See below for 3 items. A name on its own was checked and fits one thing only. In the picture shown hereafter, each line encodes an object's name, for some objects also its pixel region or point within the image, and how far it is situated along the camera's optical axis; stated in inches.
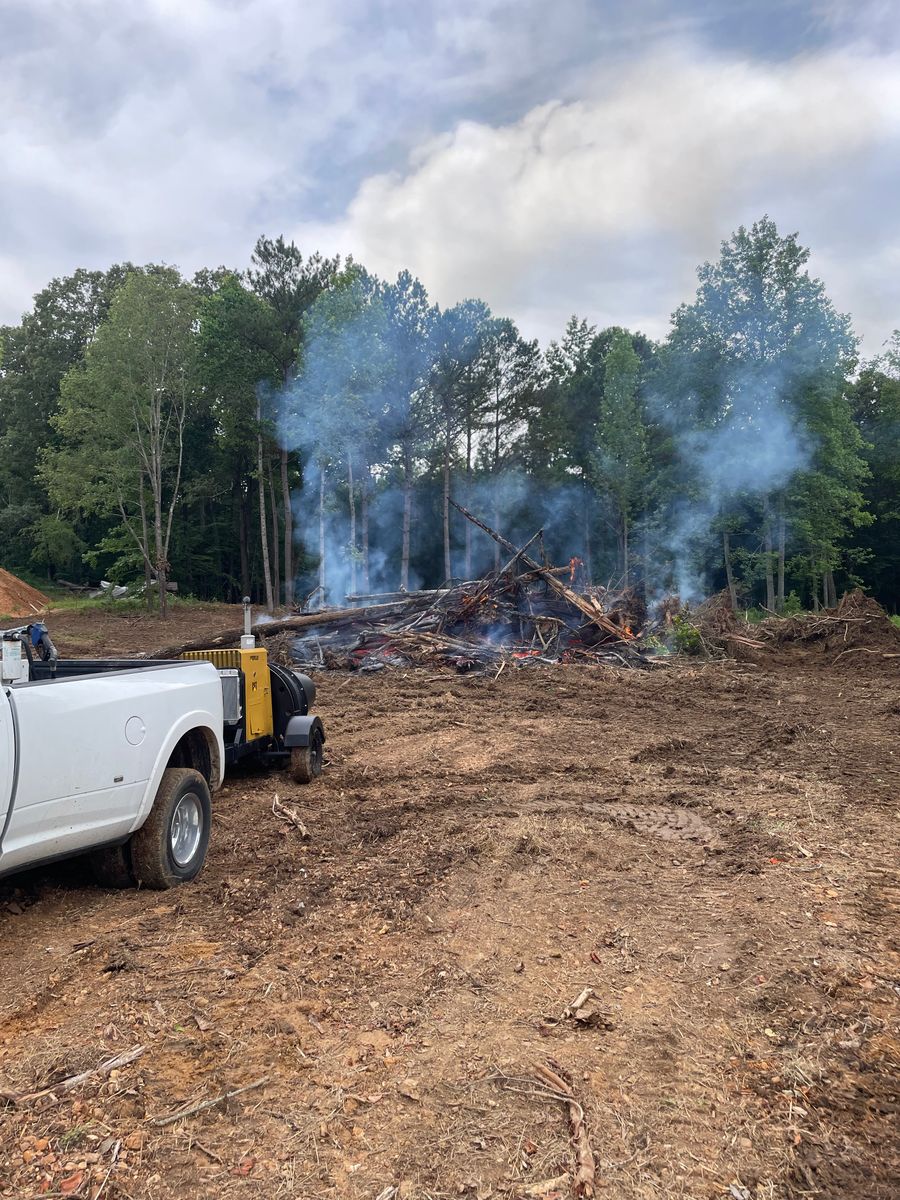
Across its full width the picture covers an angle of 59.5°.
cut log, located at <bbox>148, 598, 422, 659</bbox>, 709.5
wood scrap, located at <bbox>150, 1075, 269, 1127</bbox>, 110.7
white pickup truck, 150.1
